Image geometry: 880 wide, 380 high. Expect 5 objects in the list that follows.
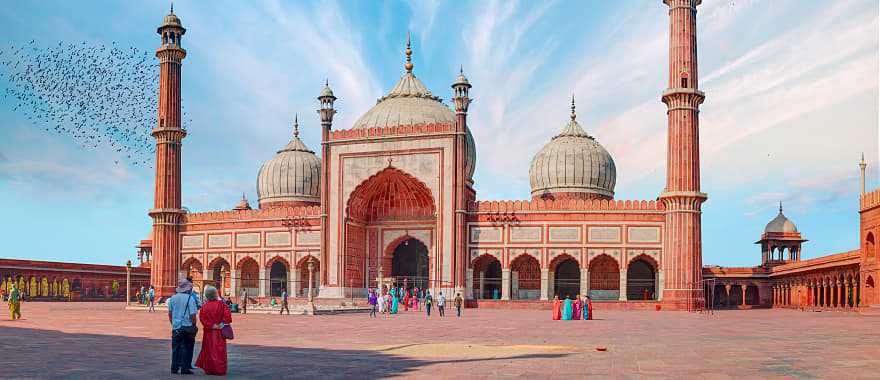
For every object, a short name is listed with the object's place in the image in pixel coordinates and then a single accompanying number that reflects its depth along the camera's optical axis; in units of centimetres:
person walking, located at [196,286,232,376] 960
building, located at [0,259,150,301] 4059
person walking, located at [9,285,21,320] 2019
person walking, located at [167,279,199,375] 966
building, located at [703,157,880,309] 3136
